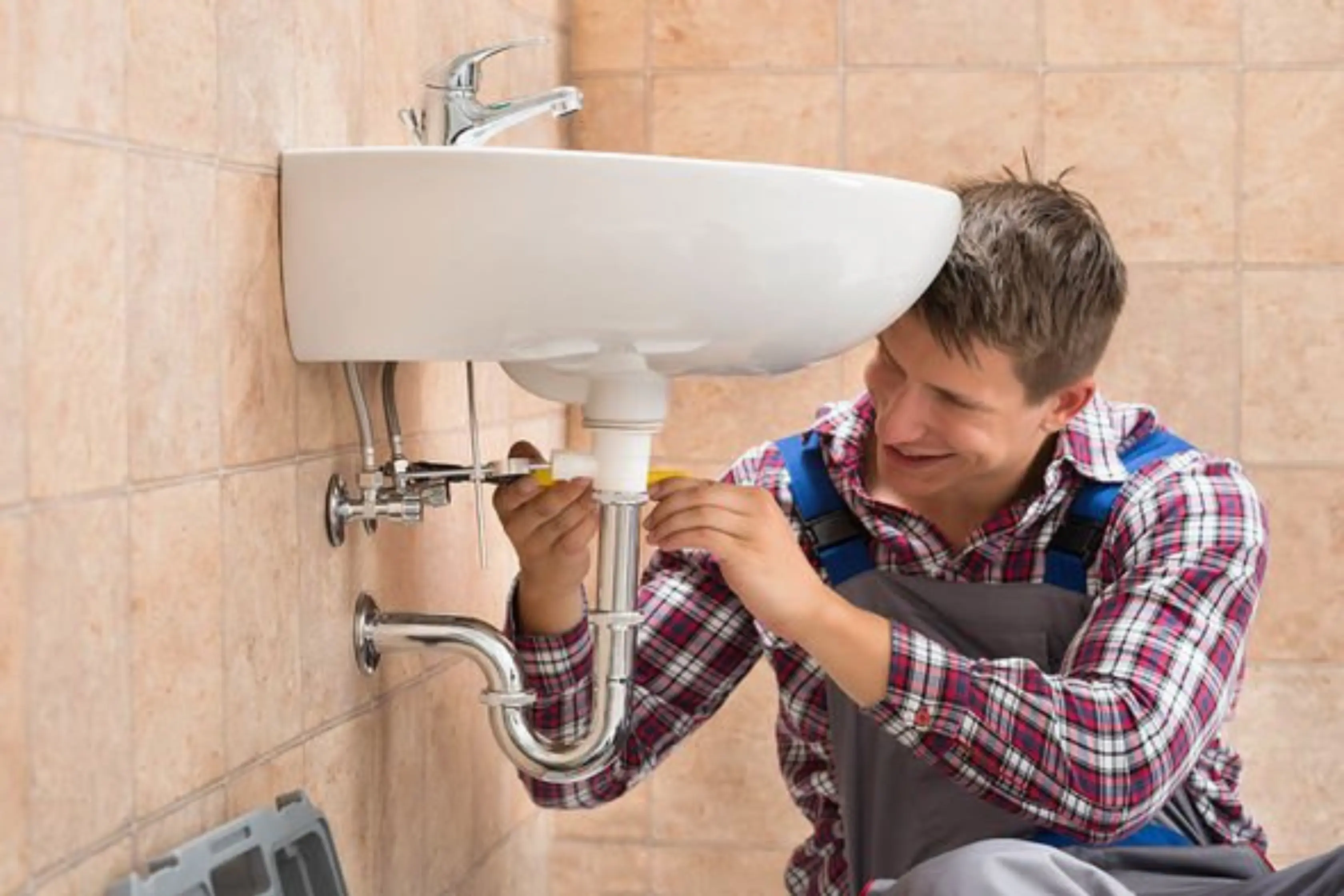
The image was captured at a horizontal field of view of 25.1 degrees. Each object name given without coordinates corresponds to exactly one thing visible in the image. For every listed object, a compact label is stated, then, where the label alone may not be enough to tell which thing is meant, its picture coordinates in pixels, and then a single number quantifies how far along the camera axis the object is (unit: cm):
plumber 225
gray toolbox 196
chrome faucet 225
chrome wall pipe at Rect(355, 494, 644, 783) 230
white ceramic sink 203
